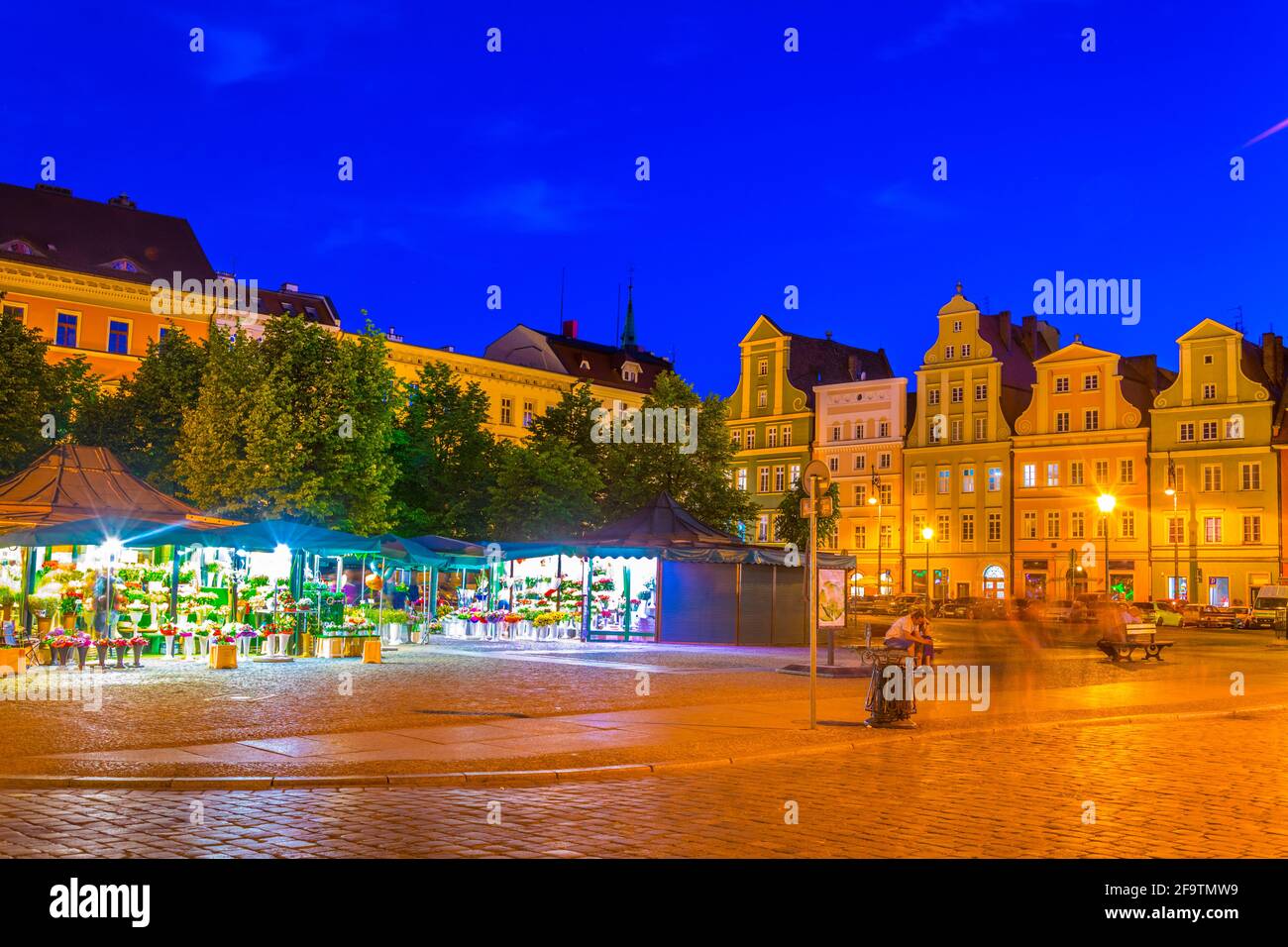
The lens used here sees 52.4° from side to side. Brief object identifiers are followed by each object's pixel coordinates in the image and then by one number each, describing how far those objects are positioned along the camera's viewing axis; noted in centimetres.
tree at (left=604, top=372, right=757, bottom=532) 5584
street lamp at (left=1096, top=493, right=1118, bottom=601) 4319
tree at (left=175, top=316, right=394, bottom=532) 3641
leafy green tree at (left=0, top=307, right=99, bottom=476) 4044
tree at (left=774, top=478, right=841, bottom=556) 5444
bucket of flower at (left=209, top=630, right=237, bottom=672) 2488
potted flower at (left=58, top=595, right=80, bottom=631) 2547
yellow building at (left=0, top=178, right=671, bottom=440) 6053
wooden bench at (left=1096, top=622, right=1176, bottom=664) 3231
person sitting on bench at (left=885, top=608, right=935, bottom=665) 2047
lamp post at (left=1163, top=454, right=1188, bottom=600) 6631
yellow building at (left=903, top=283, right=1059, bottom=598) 7506
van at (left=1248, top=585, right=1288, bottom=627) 5894
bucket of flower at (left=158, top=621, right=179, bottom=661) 2645
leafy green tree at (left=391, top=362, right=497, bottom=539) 4947
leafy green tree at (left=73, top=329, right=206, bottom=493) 4366
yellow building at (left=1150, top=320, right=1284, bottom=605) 6688
